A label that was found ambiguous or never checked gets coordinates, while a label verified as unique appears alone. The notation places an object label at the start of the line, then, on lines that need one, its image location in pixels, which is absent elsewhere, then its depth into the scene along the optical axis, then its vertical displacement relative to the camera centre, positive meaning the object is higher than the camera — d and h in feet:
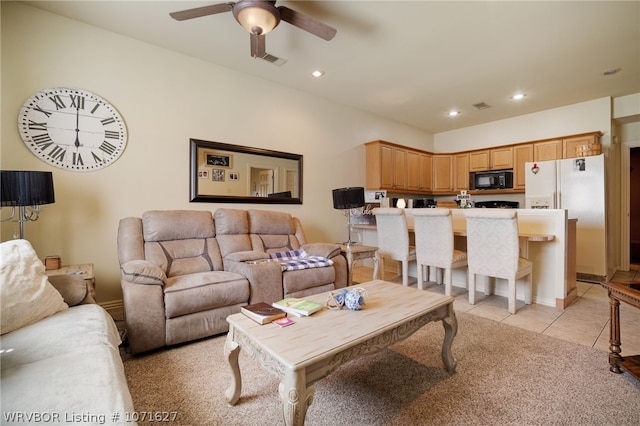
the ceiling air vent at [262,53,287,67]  10.63 +5.91
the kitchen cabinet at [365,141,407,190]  16.21 +2.82
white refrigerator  13.12 +0.70
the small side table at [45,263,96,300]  6.88 -1.43
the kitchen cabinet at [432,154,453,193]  19.80 +2.83
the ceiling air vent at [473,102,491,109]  15.46 +5.93
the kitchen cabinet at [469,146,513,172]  17.25 +3.41
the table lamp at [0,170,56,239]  6.32 +0.61
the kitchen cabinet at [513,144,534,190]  16.42 +3.11
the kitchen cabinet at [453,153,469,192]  19.07 +2.83
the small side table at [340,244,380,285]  10.81 -1.55
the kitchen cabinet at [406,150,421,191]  18.08 +2.81
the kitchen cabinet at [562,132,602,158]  14.34 +3.67
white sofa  2.72 -1.81
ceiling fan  6.44 +4.69
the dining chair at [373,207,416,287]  12.03 -1.02
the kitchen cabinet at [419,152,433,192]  19.08 +2.88
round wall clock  8.11 +2.60
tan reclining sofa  6.84 -1.62
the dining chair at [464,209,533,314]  9.08 -1.20
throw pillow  4.12 -1.15
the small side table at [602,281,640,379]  5.36 -2.39
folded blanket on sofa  9.39 -1.63
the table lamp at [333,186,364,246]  12.19 +0.70
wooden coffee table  3.57 -1.84
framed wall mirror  10.94 +1.71
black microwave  17.15 +2.09
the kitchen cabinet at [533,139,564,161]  15.44 +3.50
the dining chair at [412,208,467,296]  10.55 -1.12
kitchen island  9.73 -1.46
